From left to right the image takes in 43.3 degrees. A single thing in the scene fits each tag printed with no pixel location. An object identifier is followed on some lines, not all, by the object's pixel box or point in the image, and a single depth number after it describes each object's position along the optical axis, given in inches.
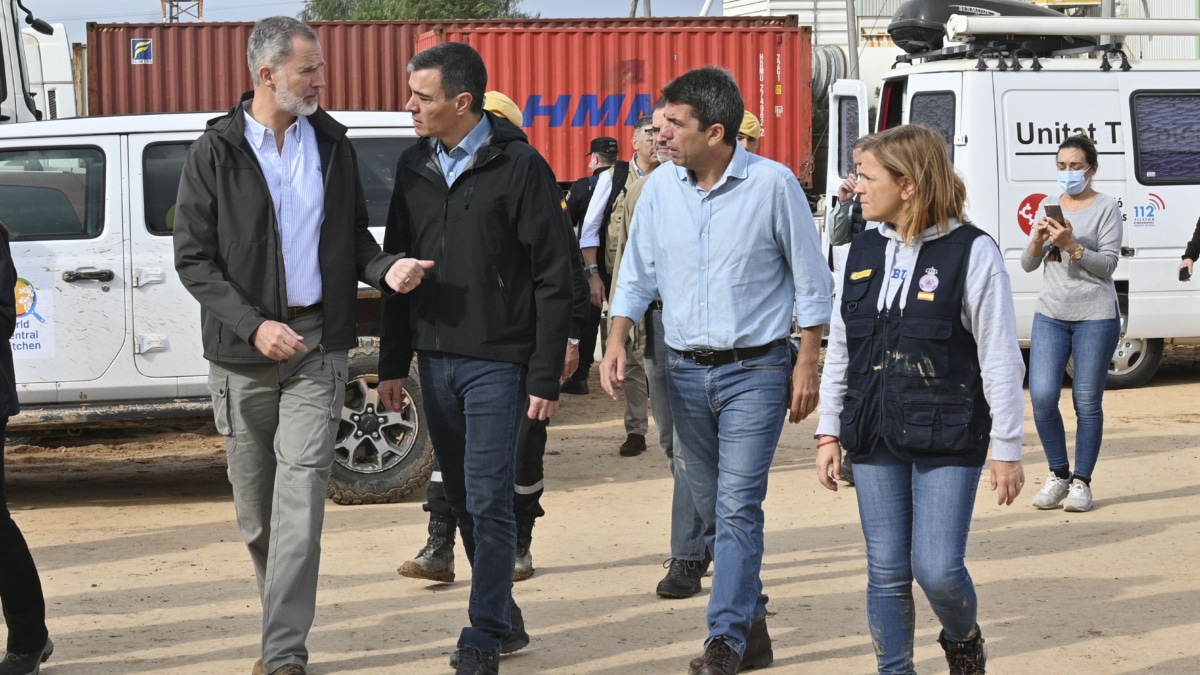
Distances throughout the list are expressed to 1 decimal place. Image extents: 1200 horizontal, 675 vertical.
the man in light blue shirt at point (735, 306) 188.7
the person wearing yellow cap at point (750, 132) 273.1
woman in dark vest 156.2
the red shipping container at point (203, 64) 703.7
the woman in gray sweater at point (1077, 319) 302.2
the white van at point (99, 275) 304.8
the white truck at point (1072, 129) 476.1
